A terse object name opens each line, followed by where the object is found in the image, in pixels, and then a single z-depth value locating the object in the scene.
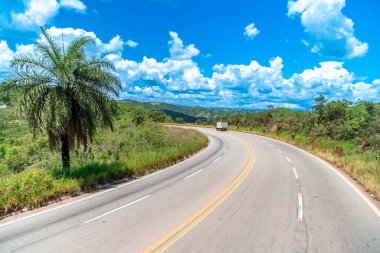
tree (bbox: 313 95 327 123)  44.31
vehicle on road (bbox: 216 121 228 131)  57.23
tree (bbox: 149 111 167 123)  87.04
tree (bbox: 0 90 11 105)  11.46
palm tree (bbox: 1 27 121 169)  11.38
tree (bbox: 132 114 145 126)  47.37
